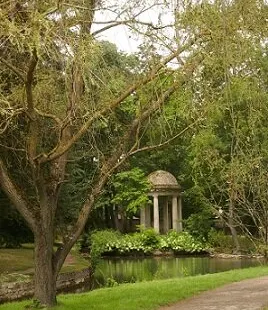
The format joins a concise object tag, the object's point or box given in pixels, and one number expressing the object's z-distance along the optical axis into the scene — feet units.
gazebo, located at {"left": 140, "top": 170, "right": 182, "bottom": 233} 125.59
